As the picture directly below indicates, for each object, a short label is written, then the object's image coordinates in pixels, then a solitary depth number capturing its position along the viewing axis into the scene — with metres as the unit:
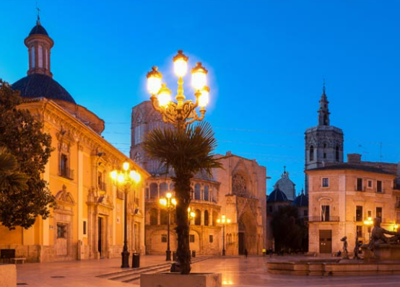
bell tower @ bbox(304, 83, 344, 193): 121.31
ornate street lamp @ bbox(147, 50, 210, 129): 12.35
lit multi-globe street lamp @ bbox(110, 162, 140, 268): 21.95
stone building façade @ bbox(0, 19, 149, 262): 25.06
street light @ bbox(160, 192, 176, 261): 33.28
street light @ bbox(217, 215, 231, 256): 57.62
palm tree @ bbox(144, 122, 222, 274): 9.61
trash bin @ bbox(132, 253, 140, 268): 22.36
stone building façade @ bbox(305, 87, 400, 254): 56.72
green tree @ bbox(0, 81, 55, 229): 20.16
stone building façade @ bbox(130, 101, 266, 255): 57.22
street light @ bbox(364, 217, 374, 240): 52.12
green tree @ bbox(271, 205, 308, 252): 72.12
